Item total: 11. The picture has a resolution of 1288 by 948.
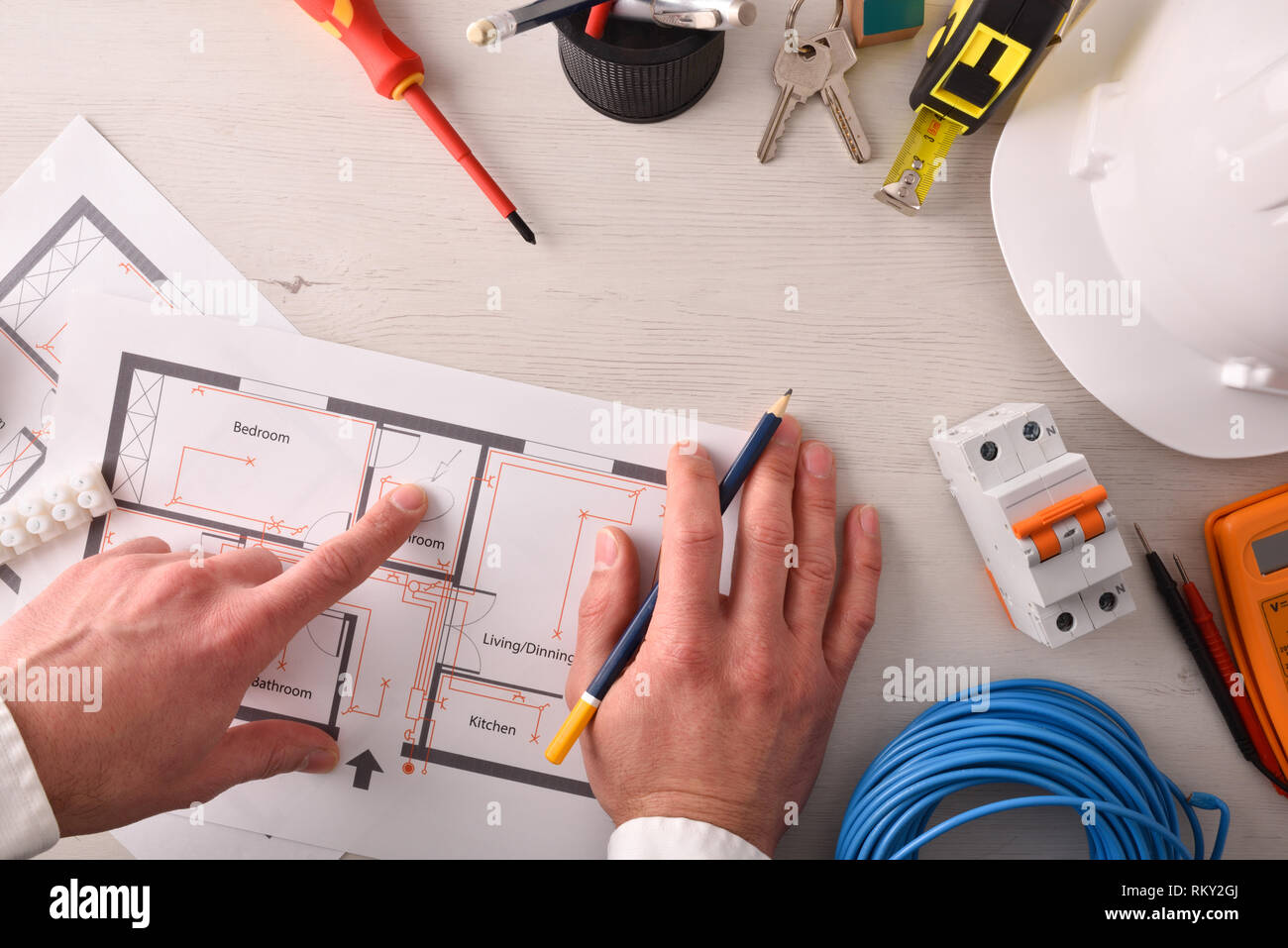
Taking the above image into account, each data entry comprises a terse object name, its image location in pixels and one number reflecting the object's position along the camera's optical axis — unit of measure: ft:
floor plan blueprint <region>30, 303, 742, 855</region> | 2.58
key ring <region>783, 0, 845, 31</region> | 2.44
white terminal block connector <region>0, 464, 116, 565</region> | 2.57
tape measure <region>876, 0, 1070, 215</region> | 2.10
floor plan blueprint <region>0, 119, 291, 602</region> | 2.63
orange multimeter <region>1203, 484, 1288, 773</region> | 2.51
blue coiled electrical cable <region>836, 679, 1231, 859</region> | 2.30
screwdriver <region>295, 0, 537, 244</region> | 2.43
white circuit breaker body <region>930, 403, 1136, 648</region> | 2.32
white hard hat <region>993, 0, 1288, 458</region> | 1.94
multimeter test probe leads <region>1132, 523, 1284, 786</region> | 2.56
